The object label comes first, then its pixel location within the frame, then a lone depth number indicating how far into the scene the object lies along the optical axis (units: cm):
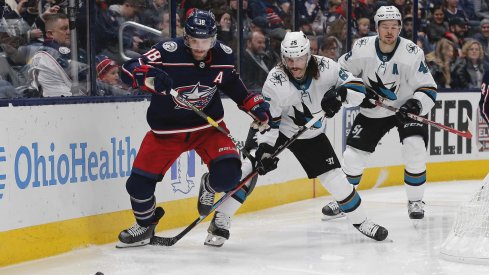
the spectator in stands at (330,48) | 1516
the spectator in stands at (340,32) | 1531
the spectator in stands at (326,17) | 1504
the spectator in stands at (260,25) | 1373
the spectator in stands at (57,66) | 956
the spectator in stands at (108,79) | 1045
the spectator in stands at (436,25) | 1695
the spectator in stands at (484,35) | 1759
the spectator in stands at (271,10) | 1377
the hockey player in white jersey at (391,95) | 1105
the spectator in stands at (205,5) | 1214
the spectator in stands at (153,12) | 1143
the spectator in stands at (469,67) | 1692
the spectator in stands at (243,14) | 1327
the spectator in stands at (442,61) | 1681
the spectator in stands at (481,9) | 1769
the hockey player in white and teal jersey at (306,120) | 949
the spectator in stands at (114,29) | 1048
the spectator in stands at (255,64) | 1344
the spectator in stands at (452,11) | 1727
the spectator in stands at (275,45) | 1405
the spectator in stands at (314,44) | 1487
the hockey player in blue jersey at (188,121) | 929
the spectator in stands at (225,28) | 1293
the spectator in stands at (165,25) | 1164
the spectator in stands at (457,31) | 1733
